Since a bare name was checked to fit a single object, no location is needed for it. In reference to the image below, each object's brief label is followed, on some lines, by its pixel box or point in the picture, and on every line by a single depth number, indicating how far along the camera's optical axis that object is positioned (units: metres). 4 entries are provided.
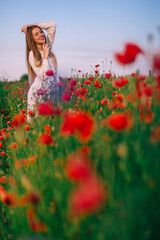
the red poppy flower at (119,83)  2.08
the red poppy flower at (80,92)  2.57
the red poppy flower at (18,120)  2.20
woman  3.98
